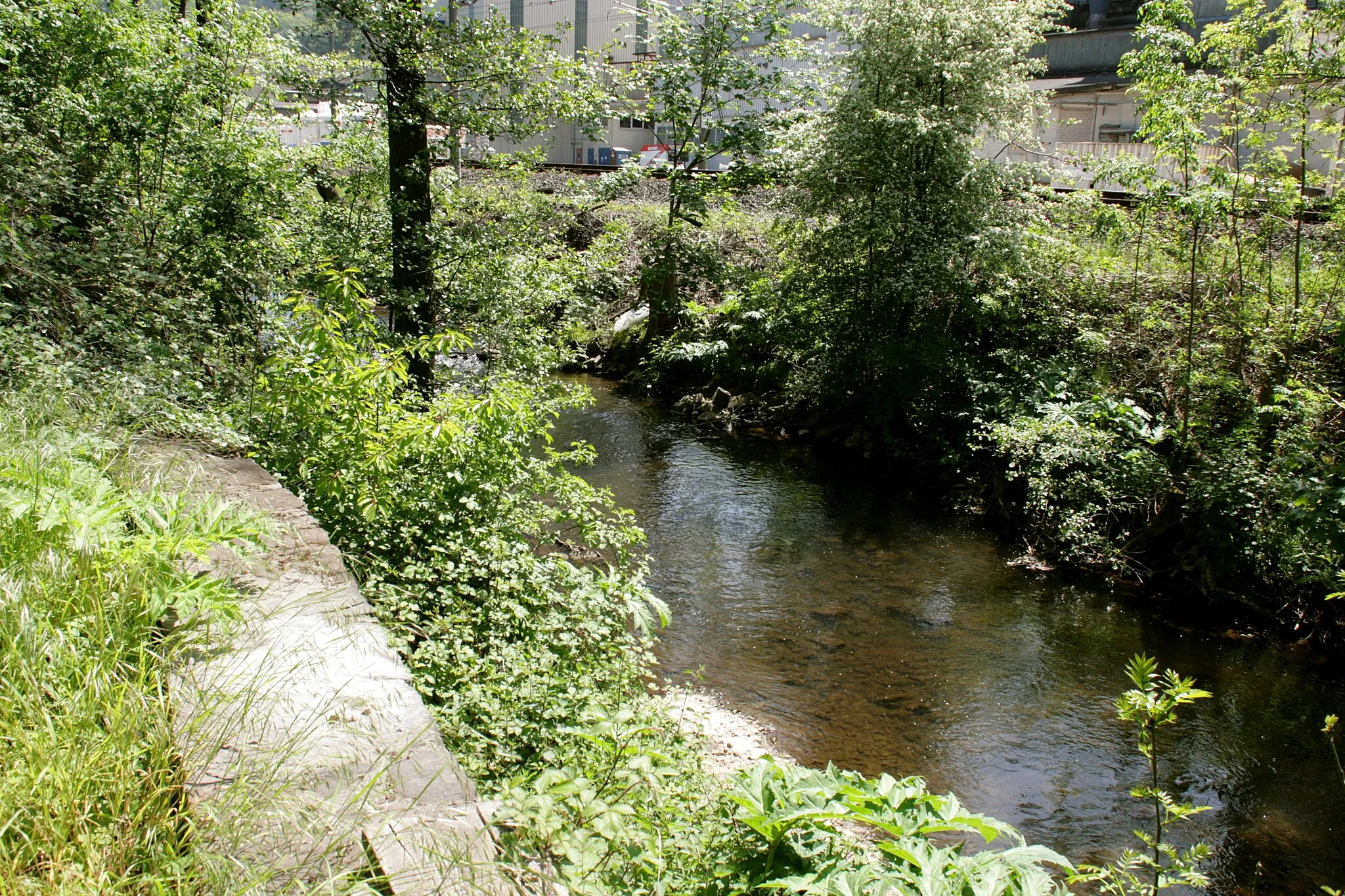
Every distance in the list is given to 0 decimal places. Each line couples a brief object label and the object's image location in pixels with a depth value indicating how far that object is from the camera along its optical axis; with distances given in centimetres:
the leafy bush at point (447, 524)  430
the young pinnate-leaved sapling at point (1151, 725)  274
